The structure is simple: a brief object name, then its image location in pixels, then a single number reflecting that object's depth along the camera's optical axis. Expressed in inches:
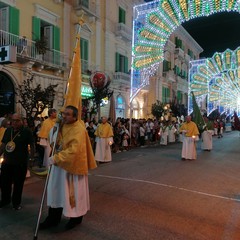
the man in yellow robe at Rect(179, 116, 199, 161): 501.0
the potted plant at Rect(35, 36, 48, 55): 657.0
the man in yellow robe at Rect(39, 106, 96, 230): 179.8
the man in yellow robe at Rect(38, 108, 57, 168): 373.7
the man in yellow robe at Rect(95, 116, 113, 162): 460.7
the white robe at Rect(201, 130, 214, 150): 655.1
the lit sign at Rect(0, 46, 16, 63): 345.7
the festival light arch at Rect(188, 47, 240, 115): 948.6
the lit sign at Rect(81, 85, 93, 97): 838.5
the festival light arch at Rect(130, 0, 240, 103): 567.5
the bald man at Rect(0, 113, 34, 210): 222.1
